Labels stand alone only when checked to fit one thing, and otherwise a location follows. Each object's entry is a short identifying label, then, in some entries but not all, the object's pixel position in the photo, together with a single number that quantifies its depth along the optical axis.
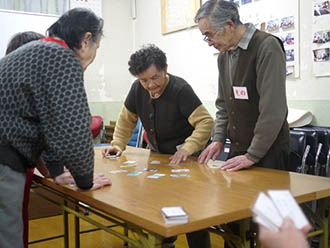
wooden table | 1.18
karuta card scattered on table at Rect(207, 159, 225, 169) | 2.01
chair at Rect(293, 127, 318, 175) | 2.90
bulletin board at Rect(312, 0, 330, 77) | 3.21
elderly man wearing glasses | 1.86
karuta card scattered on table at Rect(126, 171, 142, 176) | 1.88
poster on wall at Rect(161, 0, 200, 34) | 4.82
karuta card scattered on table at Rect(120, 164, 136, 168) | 2.12
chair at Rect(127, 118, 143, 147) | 4.69
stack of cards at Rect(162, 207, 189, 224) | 1.10
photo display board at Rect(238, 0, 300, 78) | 3.51
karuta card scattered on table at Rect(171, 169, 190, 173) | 1.92
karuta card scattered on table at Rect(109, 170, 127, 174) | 1.96
